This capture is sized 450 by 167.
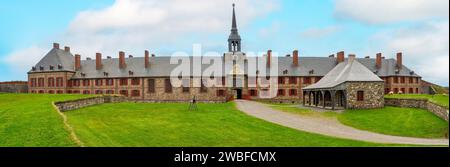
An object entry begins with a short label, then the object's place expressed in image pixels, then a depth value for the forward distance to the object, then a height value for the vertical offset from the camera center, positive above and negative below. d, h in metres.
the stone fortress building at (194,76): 57.34 +1.10
